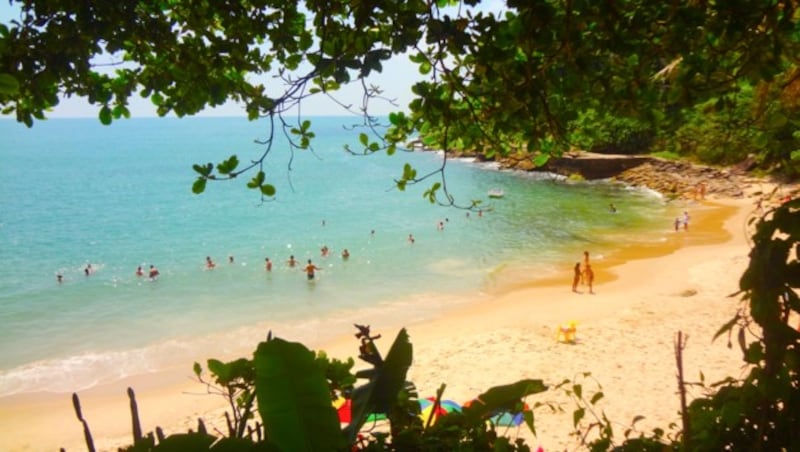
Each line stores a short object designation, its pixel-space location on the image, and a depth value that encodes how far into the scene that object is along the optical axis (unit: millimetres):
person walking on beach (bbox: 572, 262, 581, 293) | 19217
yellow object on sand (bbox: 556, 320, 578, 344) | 14094
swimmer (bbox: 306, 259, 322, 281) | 22969
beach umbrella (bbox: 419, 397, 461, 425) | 8745
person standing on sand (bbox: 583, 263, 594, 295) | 19250
